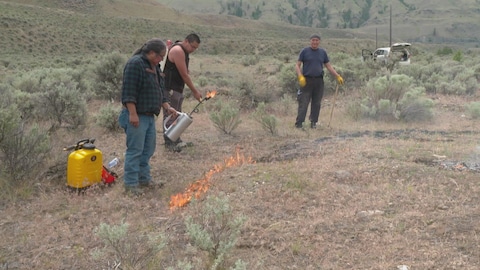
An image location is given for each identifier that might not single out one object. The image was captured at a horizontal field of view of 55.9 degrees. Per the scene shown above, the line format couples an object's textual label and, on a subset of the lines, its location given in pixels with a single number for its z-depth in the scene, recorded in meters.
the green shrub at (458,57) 22.59
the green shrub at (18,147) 5.18
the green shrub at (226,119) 7.94
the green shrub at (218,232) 3.03
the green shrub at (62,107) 7.84
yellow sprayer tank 4.90
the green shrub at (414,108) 9.20
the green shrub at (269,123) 7.95
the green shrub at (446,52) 37.81
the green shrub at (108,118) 7.96
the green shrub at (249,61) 27.33
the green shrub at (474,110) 9.22
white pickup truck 16.93
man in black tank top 6.34
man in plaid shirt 4.79
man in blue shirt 8.28
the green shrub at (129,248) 2.89
